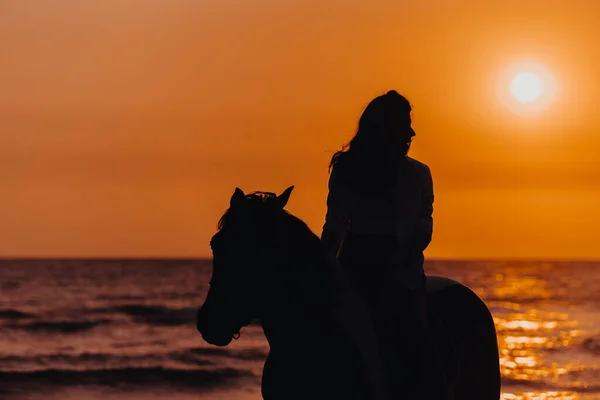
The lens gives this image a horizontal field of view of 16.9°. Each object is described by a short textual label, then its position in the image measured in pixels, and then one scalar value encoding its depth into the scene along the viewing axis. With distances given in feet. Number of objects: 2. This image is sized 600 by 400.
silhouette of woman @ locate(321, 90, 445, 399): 38.16
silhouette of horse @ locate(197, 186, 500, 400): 36.19
